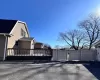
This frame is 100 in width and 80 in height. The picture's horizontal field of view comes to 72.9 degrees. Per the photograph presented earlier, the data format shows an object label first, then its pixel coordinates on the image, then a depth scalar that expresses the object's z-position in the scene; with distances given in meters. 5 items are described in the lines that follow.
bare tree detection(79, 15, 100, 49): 13.43
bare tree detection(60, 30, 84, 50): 15.43
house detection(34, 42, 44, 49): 15.41
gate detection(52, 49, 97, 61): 7.49
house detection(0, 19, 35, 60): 7.14
